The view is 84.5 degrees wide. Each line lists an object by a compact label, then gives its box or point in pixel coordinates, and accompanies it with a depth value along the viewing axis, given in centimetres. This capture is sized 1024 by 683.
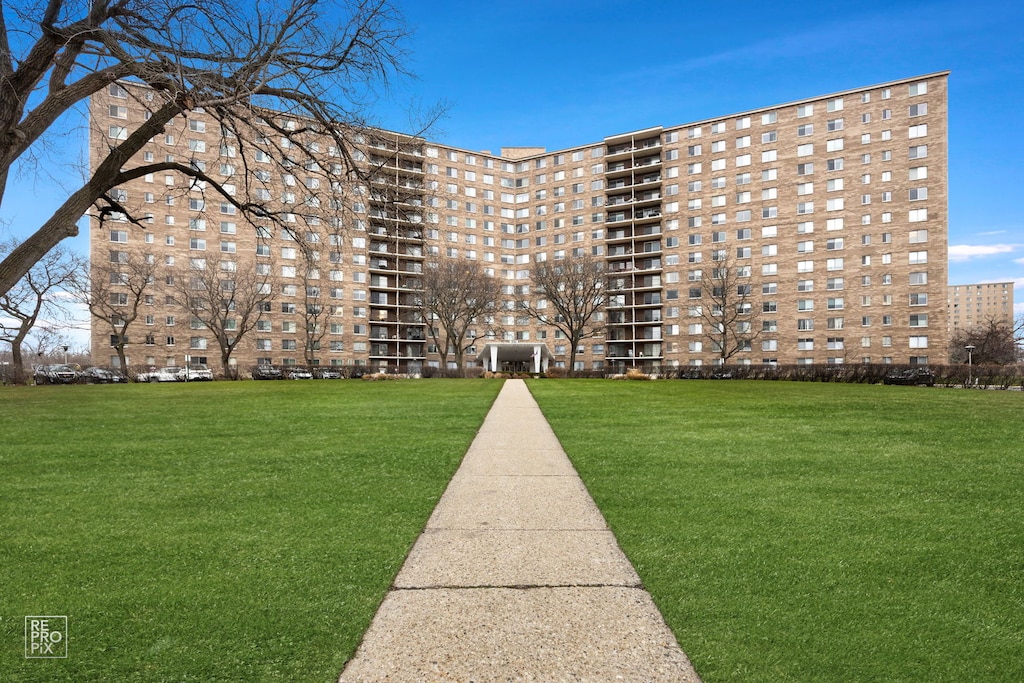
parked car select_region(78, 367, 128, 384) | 5234
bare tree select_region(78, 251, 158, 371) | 5706
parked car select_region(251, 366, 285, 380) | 6022
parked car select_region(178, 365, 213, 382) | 5893
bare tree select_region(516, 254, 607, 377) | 6481
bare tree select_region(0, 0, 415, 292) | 919
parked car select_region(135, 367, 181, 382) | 5819
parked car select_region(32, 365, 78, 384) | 4944
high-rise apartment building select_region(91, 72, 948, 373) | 6981
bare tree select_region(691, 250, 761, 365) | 7538
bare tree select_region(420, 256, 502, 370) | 6612
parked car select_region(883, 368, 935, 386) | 3925
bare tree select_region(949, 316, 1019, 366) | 8300
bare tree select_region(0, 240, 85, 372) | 4681
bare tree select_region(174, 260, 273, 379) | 6394
